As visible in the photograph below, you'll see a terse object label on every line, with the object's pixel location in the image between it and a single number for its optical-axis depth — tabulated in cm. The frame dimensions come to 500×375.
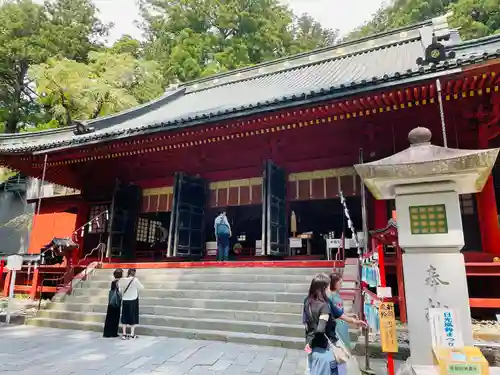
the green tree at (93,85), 1655
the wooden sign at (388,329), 368
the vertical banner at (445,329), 336
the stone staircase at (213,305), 610
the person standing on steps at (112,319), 639
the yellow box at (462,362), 283
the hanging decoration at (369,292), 397
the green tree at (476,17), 2178
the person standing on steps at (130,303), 628
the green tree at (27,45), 2195
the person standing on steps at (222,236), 973
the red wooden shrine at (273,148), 728
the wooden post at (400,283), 626
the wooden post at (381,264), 418
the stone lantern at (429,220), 346
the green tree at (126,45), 2371
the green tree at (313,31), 3736
